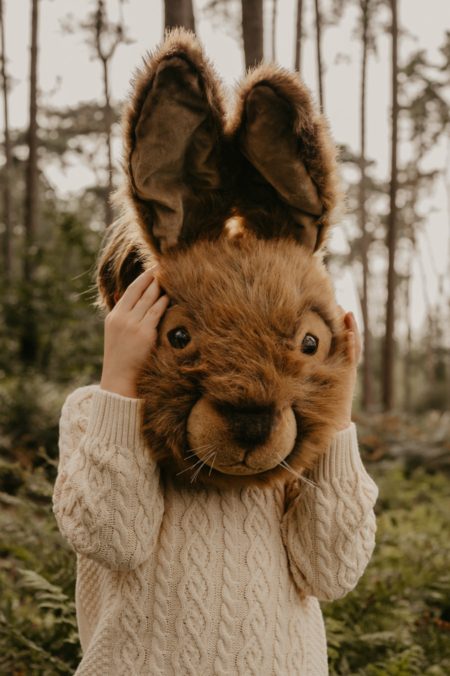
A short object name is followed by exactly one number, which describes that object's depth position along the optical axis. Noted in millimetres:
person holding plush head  1440
